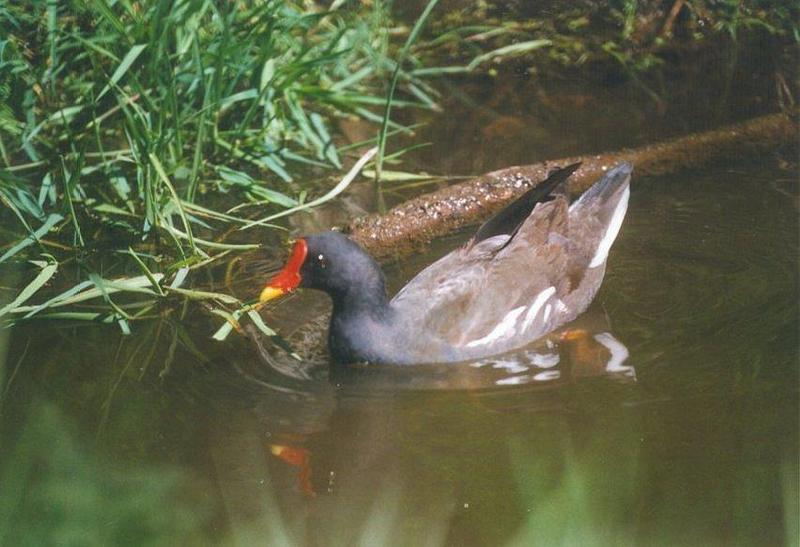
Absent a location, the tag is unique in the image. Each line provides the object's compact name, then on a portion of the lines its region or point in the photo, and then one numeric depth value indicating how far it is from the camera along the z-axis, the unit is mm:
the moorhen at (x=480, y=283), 8625
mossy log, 10195
